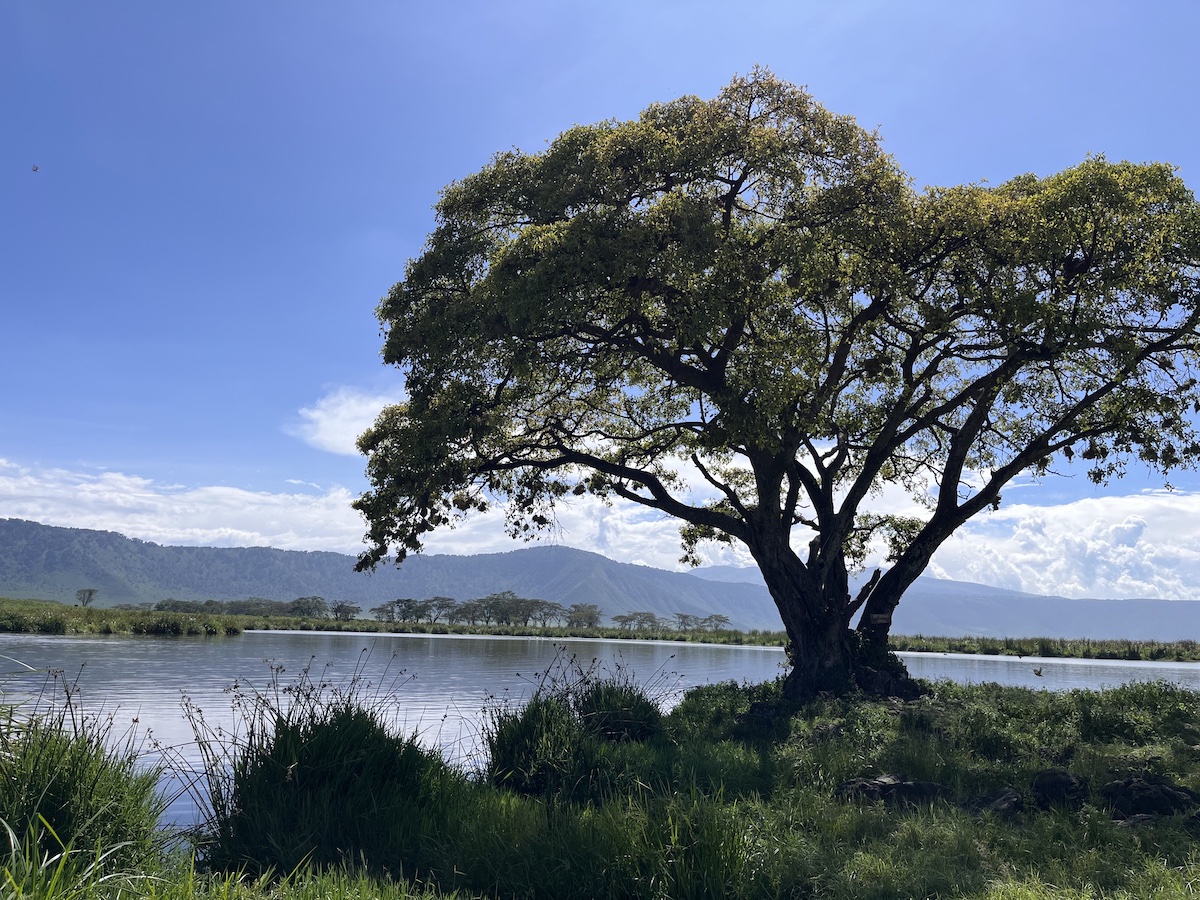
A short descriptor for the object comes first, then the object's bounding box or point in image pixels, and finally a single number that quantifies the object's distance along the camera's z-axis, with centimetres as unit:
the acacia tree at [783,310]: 1708
